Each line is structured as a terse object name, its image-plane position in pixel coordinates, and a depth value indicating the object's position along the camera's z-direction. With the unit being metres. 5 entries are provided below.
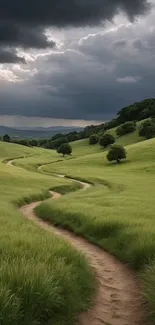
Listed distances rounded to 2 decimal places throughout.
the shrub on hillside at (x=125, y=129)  187.86
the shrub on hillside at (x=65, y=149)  161.25
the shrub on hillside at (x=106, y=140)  165.25
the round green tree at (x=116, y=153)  111.62
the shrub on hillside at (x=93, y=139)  193.50
